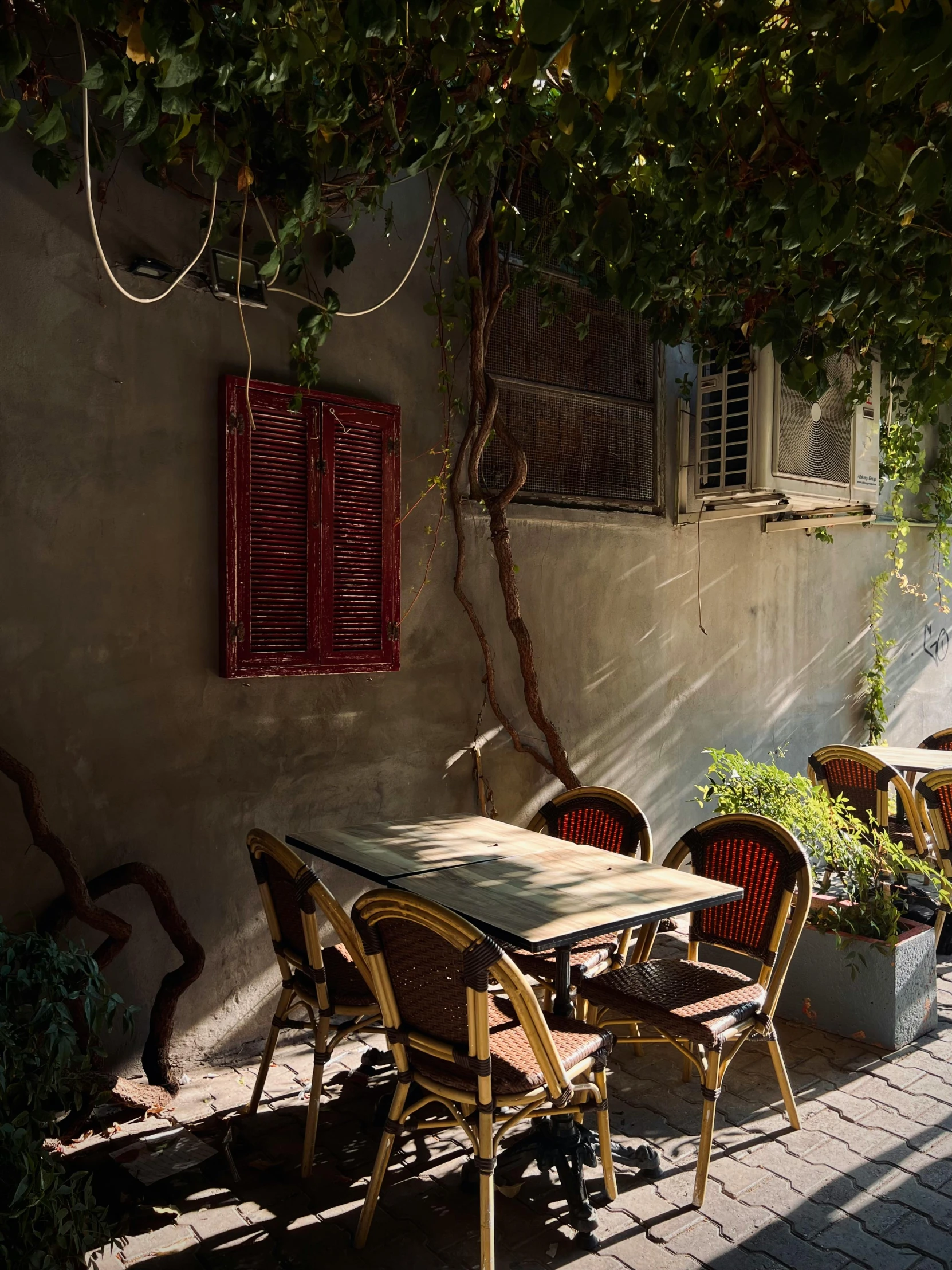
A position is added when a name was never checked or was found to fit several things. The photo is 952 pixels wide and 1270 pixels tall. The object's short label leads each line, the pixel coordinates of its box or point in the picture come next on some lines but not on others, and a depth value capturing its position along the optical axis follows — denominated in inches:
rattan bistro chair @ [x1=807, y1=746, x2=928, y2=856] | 211.5
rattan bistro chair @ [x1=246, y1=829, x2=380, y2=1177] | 118.7
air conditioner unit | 214.8
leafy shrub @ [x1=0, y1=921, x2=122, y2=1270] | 89.4
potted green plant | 157.1
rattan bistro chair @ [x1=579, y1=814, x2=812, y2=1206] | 118.6
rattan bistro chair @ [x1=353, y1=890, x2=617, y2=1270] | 96.7
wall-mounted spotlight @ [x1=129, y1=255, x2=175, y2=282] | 146.5
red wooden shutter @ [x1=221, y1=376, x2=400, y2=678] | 157.2
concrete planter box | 156.4
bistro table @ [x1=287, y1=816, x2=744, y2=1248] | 107.4
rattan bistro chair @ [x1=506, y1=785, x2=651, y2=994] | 140.3
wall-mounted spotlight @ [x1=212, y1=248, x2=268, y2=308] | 154.5
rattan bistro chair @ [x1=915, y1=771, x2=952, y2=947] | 193.3
